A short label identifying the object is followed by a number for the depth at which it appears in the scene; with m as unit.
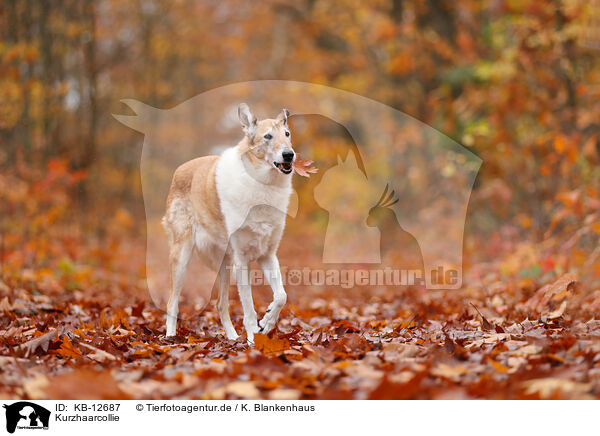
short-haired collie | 5.69
